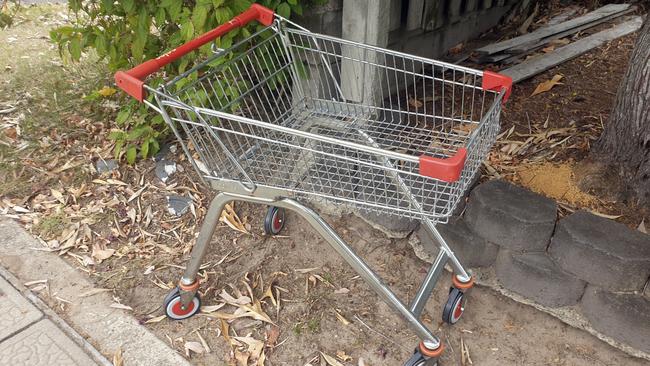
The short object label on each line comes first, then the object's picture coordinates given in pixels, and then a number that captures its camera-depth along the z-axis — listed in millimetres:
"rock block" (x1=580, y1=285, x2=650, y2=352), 2270
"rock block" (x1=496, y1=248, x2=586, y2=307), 2441
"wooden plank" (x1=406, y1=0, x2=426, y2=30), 3424
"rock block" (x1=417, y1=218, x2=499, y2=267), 2619
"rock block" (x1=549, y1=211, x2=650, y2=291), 2217
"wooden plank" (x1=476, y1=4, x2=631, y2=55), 4223
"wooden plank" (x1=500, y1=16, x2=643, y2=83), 3715
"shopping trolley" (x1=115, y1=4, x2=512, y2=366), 1956
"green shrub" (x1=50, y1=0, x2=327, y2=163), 2699
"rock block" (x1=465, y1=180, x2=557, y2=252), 2402
